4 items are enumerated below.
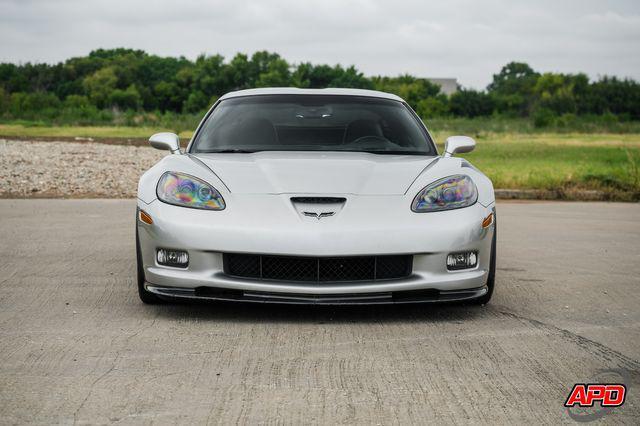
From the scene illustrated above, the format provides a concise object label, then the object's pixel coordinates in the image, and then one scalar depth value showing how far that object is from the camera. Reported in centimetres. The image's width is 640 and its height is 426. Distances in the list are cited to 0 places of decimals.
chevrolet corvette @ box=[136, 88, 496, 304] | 485
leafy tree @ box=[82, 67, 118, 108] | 10225
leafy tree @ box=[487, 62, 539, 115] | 13025
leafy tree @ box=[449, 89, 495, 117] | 12794
